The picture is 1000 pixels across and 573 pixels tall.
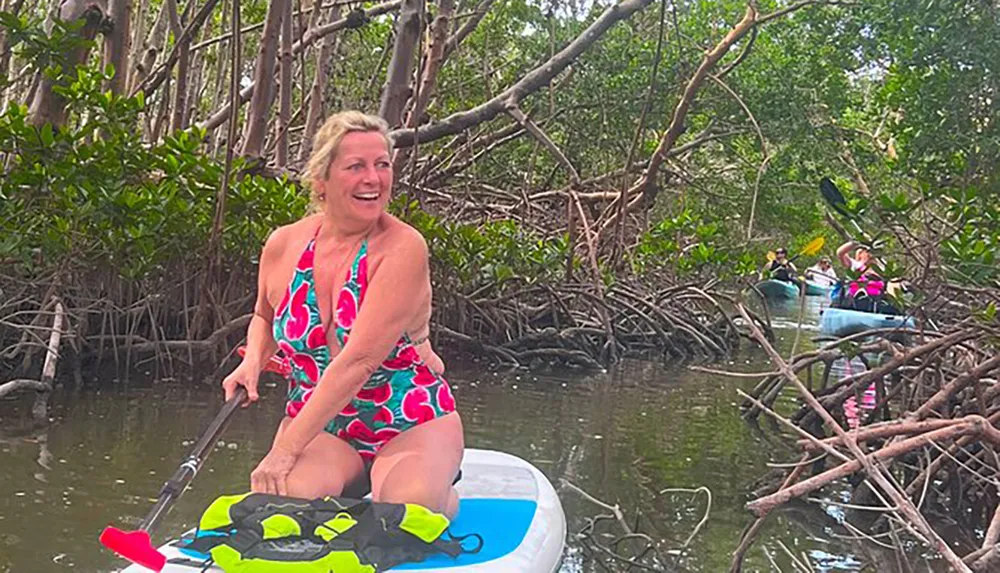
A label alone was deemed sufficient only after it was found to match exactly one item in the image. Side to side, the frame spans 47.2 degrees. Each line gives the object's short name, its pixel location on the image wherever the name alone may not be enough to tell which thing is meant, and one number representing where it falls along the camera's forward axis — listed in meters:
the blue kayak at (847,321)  9.40
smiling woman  2.40
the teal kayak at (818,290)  22.24
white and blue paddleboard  2.31
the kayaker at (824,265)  16.38
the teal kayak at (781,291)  18.72
